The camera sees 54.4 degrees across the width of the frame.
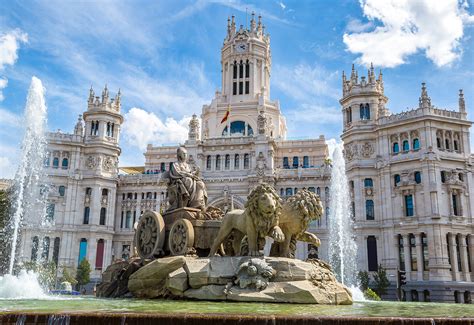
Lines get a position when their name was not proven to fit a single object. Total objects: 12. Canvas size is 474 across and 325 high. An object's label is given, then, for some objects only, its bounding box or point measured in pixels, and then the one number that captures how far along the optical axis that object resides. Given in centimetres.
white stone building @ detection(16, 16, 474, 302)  4769
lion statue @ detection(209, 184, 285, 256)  1281
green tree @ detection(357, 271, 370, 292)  4584
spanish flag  7100
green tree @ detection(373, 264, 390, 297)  4447
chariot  1502
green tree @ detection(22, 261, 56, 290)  4781
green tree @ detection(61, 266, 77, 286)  5266
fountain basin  759
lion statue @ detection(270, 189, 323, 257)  1404
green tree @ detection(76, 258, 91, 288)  5404
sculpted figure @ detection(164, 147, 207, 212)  1652
